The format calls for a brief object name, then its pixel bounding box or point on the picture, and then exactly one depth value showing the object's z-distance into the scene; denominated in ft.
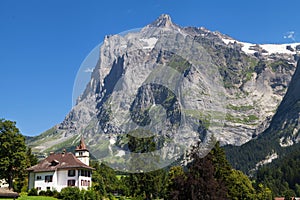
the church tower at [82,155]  262.06
